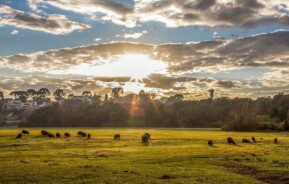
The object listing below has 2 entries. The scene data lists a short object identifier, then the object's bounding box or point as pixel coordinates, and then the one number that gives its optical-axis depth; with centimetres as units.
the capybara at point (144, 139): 5950
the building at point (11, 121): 18220
